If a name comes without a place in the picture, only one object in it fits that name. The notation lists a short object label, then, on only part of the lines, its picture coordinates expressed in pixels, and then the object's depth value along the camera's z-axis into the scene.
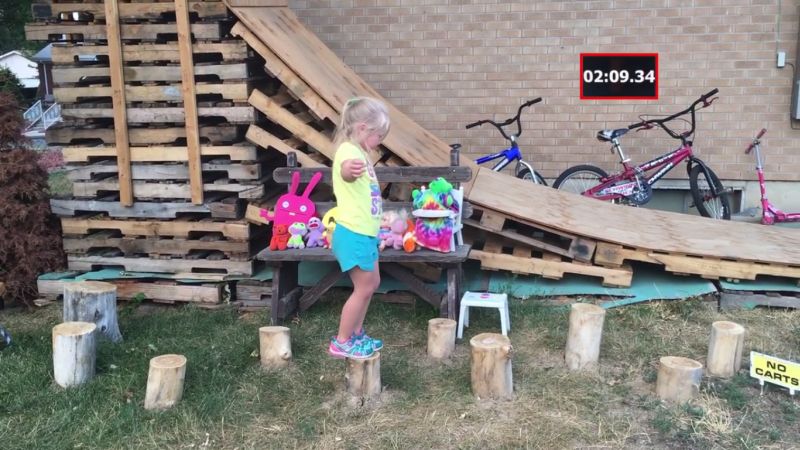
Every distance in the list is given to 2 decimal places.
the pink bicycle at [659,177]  7.77
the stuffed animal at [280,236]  5.53
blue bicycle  8.17
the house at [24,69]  40.84
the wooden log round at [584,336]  4.84
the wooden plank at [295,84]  5.82
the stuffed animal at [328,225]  5.40
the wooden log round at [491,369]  4.38
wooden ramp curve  5.84
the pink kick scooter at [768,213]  7.59
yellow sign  4.39
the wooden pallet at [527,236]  5.92
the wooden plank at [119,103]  6.13
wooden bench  5.34
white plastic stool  5.34
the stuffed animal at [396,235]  5.42
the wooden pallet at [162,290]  6.26
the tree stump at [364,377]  4.46
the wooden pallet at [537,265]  5.97
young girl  4.27
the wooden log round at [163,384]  4.33
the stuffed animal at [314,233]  5.60
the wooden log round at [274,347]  4.88
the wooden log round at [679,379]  4.31
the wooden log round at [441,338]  4.96
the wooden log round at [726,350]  4.64
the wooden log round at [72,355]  4.64
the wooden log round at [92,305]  5.36
